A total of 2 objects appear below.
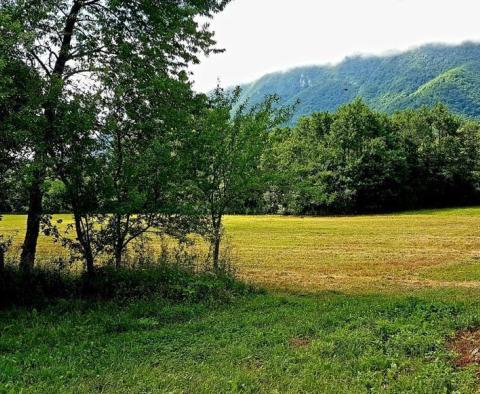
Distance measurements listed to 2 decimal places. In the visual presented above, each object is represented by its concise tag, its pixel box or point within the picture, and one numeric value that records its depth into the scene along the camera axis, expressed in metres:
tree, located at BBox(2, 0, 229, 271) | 9.57
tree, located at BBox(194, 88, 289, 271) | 12.22
